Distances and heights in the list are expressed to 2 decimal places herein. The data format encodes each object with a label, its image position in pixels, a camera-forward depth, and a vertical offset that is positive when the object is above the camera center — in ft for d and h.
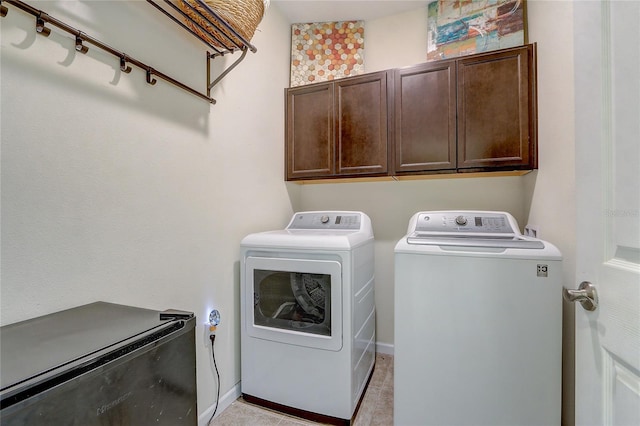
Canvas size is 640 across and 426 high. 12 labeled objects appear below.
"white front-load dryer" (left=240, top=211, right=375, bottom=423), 5.08 -2.11
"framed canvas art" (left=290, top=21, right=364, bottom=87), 7.77 +4.55
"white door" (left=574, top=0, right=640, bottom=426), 1.90 +0.05
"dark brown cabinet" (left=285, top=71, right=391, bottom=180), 6.81 +2.19
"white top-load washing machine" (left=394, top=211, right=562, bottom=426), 4.03 -1.83
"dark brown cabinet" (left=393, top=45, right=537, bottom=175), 5.70 +2.15
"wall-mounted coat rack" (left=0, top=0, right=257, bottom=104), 2.92 +2.11
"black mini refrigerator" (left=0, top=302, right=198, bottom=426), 1.73 -1.10
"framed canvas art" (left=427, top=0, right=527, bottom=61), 6.15 +4.36
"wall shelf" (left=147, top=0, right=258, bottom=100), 3.90 +2.84
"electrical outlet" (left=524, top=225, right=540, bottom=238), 5.63 -0.41
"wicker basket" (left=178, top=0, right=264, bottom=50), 4.08 +2.99
